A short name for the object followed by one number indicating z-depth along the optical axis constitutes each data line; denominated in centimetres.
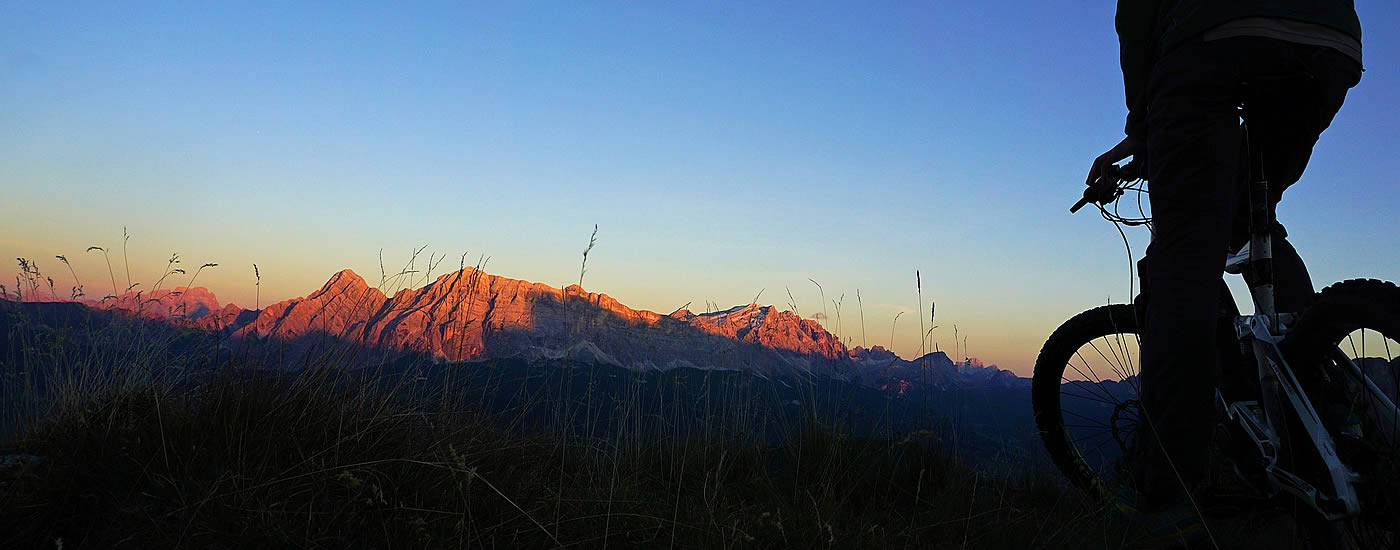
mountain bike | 152
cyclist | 166
